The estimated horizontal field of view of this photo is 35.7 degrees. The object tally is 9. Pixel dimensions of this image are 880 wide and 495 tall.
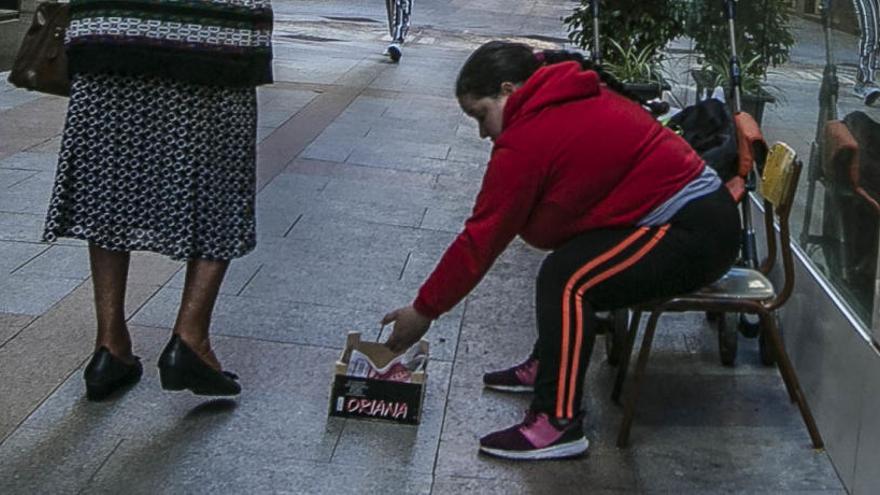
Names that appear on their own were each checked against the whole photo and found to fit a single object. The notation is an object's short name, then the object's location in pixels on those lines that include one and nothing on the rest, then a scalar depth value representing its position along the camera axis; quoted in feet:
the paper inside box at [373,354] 14.64
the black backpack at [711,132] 16.49
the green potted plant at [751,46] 21.52
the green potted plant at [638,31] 29.19
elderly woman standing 13.79
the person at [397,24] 44.42
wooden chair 14.53
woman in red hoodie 13.07
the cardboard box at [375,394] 14.56
